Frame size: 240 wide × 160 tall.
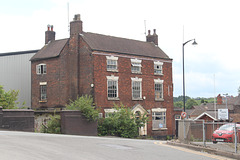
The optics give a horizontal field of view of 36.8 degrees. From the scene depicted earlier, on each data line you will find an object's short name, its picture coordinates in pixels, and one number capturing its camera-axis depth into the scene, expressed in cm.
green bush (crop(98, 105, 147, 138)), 3538
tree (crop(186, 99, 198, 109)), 14771
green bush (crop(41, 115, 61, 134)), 3150
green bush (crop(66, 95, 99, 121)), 3297
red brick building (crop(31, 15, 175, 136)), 3769
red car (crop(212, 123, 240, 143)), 2357
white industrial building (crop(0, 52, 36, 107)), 4469
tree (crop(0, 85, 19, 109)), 3488
